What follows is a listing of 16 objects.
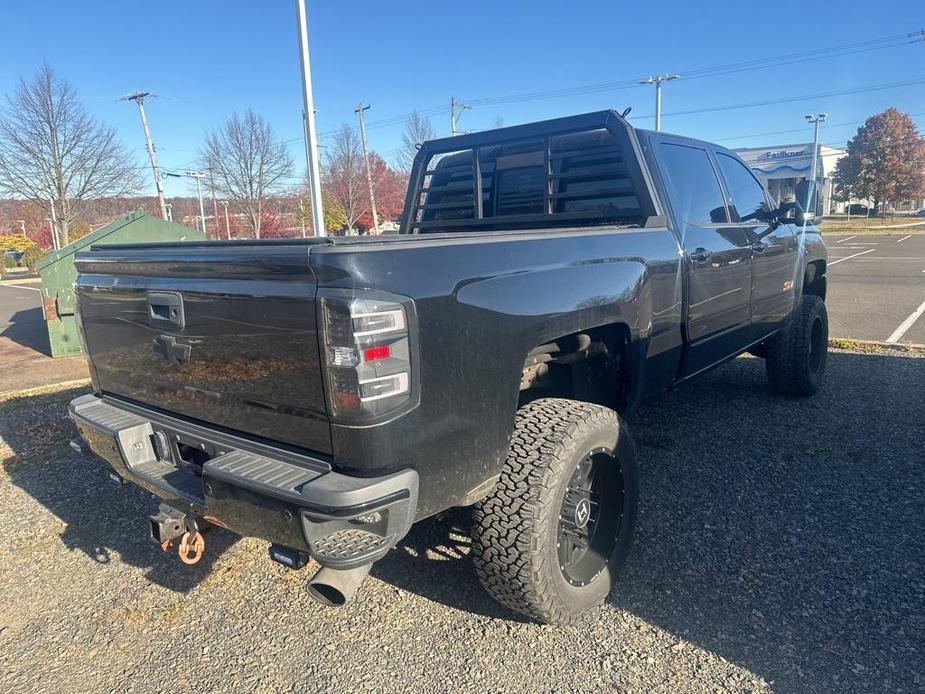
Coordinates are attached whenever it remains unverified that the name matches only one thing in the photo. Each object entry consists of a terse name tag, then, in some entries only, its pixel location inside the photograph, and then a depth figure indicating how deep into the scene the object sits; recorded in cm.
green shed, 786
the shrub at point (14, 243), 3559
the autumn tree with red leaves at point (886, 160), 5512
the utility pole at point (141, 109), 3460
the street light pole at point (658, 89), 3216
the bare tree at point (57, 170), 2069
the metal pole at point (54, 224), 2250
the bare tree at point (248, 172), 2756
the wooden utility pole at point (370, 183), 3056
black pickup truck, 182
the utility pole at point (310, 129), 1046
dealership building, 4990
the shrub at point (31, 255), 2905
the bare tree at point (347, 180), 3077
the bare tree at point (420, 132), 3229
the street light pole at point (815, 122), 3792
